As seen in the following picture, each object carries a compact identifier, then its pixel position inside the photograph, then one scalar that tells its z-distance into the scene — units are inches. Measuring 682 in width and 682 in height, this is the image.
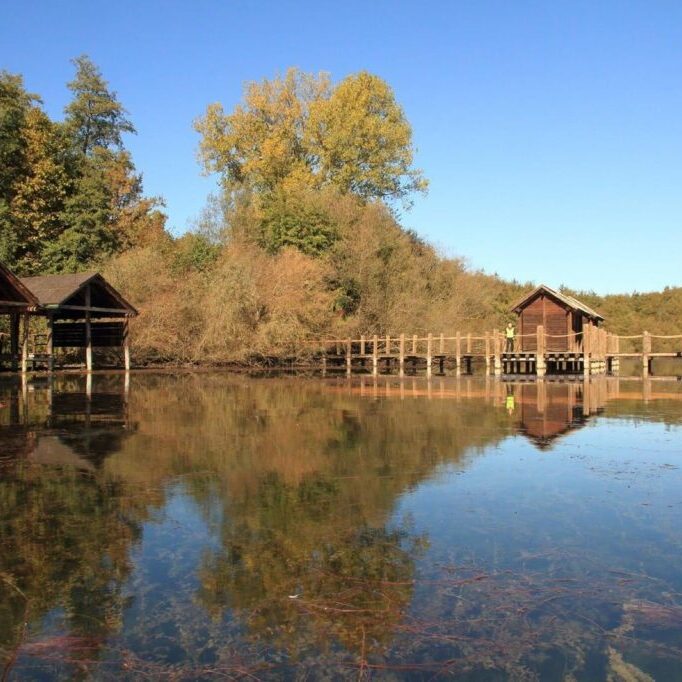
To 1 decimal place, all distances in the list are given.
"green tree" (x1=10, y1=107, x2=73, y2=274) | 1681.8
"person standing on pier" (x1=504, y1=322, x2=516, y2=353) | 1337.5
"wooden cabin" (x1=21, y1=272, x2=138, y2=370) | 1137.4
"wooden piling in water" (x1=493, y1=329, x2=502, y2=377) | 1334.9
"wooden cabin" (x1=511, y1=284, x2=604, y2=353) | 1387.8
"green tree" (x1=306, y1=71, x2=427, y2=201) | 1801.2
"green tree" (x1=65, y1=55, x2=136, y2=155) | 1899.6
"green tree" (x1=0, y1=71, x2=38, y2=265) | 1577.3
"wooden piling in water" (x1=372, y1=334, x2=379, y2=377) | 1435.8
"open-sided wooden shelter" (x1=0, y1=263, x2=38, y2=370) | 957.2
